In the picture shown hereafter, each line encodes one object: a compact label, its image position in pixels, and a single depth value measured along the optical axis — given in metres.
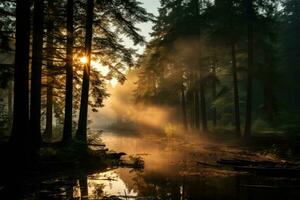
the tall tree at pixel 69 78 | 18.38
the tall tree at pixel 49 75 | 18.34
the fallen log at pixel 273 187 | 11.56
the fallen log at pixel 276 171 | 13.59
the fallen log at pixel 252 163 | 15.09
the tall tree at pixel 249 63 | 28.77
